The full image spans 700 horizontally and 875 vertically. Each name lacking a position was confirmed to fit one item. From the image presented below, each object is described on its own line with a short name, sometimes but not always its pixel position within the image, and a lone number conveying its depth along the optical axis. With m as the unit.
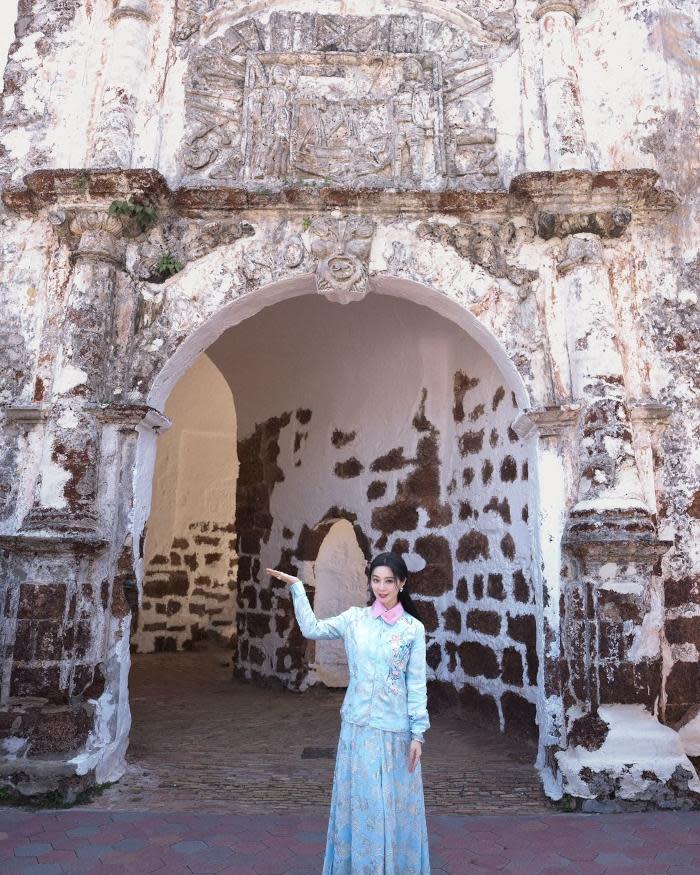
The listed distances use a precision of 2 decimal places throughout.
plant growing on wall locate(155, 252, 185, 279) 4.36
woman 2.41
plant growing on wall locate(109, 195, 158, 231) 4.26
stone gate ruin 3.75
